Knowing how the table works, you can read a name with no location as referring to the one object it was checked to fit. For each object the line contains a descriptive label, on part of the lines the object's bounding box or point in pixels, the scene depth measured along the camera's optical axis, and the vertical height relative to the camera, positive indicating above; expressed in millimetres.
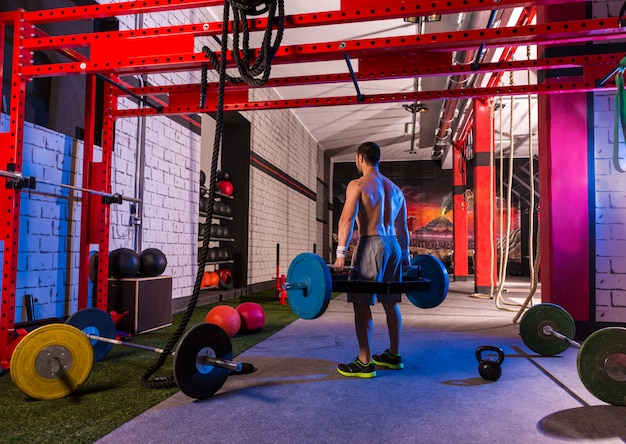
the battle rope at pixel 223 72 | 1751 +749
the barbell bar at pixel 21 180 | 2637 +358
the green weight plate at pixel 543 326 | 3072 -586
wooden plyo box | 3900 -561
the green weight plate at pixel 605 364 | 2066 -560
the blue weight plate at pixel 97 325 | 2855 -578
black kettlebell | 2627 -749
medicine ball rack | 6570 +105
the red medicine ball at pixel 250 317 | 4016 -696
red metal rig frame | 2295 +1113
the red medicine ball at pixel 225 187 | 7027 +860
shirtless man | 2762 -35
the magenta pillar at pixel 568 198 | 3699 +400
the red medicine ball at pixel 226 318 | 3634 -649
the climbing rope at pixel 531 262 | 4008 -159
